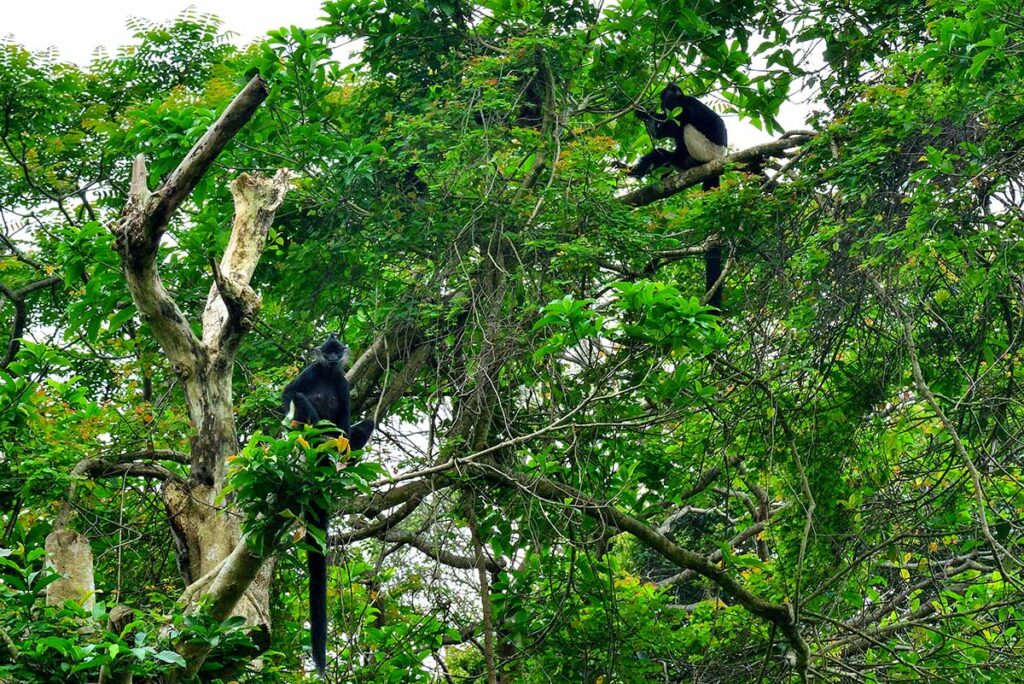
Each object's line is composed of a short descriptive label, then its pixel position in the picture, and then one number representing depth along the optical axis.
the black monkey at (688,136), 19.77
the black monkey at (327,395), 12.84
